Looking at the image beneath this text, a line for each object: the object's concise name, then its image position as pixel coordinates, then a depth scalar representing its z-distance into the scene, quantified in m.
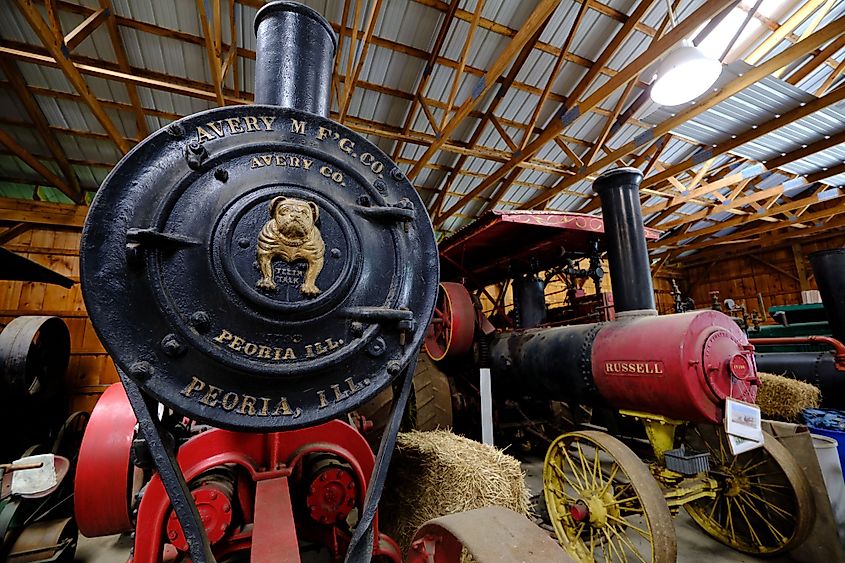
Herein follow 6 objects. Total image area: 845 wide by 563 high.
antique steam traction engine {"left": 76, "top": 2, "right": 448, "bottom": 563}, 1.03
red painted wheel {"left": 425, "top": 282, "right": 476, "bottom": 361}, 4.17
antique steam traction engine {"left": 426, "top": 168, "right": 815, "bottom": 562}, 2.30
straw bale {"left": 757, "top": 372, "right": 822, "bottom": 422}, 4.12
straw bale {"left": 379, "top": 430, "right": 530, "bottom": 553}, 1.98
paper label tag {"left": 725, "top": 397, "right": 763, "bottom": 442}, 2.20
